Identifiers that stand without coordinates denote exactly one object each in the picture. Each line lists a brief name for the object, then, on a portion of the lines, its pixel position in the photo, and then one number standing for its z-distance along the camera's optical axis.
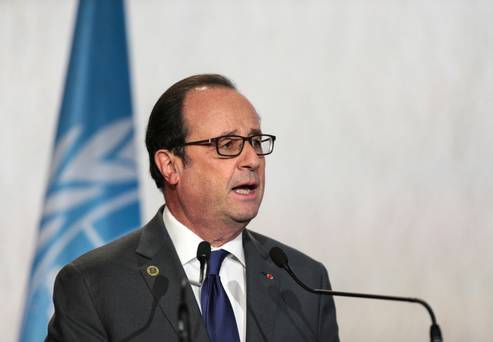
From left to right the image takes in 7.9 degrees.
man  5.55
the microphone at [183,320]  5.27
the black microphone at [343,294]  5.35
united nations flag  6.12
